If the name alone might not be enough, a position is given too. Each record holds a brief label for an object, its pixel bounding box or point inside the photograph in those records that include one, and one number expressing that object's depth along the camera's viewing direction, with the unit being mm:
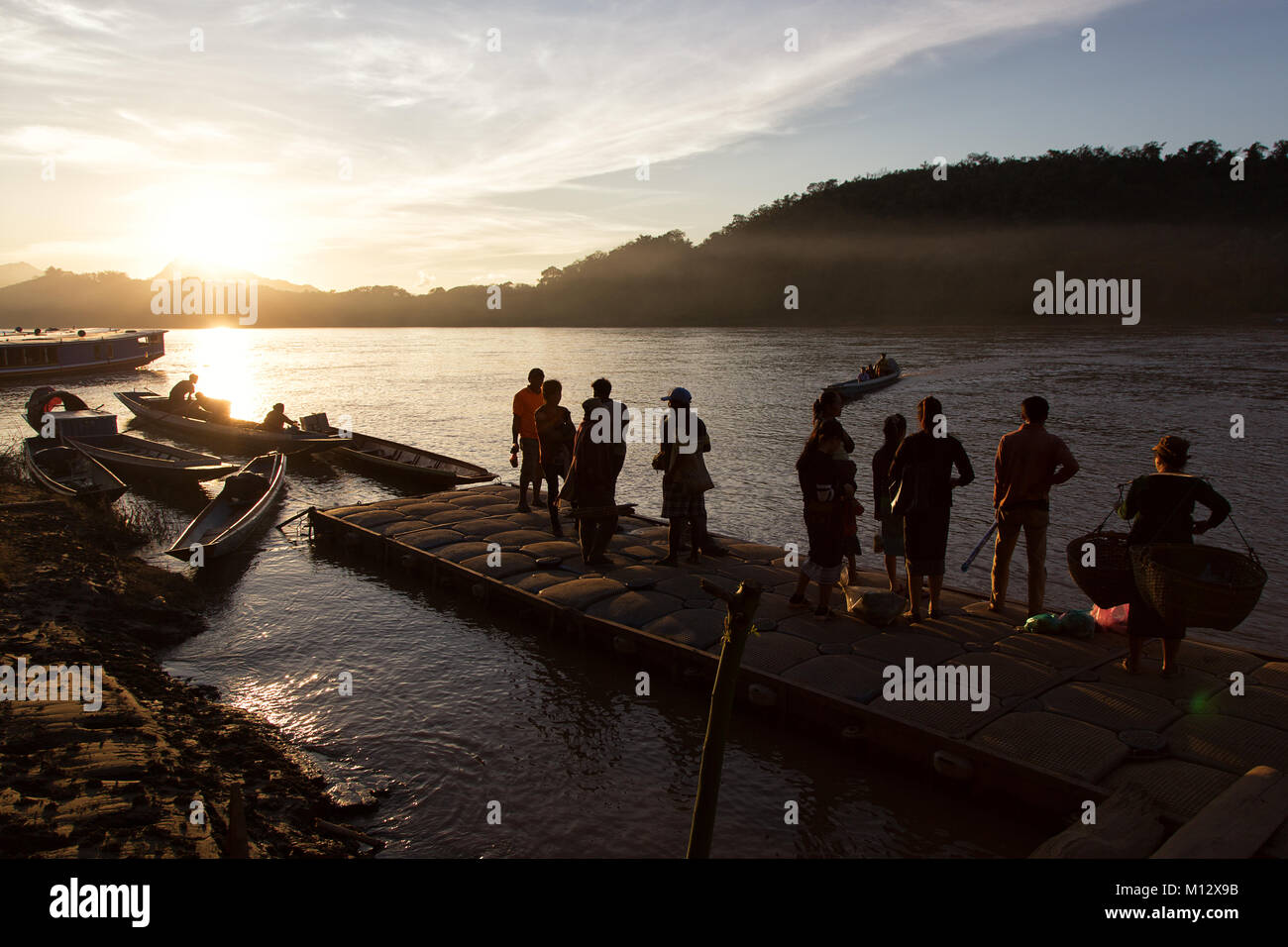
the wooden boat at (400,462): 21047
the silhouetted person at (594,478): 10445
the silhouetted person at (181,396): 32594
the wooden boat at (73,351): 53656
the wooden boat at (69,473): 18016
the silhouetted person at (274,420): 27109
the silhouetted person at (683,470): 10000
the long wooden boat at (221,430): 25553
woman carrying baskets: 6762
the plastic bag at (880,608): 8680
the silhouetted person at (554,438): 12398
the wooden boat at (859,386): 42344
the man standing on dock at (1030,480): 8156
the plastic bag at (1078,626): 8172
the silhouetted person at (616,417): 10156
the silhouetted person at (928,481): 8094
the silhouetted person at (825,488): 8273
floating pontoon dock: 6066
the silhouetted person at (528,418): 13584
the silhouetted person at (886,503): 9289
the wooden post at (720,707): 3836
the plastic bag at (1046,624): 8234
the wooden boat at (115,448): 21453
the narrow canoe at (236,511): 14656
